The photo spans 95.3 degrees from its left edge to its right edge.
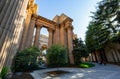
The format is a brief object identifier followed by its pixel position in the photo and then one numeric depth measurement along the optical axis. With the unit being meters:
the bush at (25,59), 6.50
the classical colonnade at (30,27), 2.17
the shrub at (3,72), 2.93
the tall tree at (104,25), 13.00
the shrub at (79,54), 11.46
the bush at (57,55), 7.60
